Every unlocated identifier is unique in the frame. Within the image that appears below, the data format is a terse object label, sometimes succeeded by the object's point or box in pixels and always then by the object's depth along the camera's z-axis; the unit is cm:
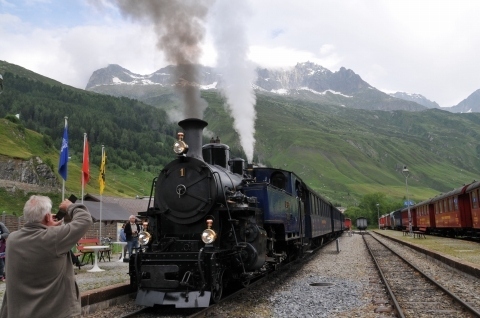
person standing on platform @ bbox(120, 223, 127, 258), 1867
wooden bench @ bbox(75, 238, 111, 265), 1730
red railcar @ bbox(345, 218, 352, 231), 7998
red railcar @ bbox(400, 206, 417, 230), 4919
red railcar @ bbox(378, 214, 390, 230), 8153
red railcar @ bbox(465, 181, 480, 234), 2361
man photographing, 352
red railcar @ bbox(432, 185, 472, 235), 2695
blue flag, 1709
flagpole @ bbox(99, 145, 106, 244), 2380
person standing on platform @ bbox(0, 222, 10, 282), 1270
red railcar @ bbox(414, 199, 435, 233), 3872
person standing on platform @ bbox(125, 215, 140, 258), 1573
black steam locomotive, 827
